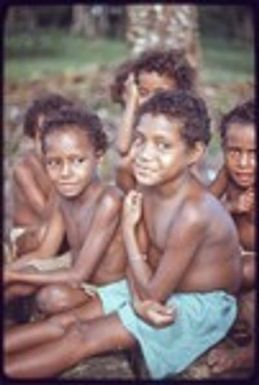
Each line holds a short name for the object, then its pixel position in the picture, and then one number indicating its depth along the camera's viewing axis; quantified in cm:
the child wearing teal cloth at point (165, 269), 178
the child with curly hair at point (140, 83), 226
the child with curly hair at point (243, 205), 190
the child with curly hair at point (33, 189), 233
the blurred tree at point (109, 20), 857
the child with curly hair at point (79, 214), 191
